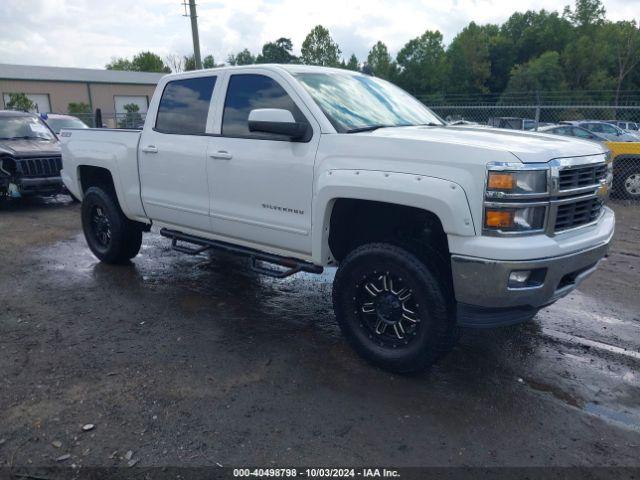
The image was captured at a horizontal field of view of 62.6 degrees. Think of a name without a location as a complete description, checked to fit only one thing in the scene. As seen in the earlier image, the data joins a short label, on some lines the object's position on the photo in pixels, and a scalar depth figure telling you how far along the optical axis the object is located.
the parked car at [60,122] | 14.03
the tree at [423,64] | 64.62
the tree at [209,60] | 101.77
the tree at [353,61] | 81.51
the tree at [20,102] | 32.56
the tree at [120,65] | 93.47
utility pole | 21.16
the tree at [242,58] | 99.00
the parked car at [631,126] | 20.00
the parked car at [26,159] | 10.09
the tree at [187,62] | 54.55
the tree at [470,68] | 63.84
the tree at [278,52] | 85.41
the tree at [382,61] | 66.81
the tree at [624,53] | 50.91
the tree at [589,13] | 67.69
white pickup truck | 3.12
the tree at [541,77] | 51.34
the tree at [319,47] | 77.06
